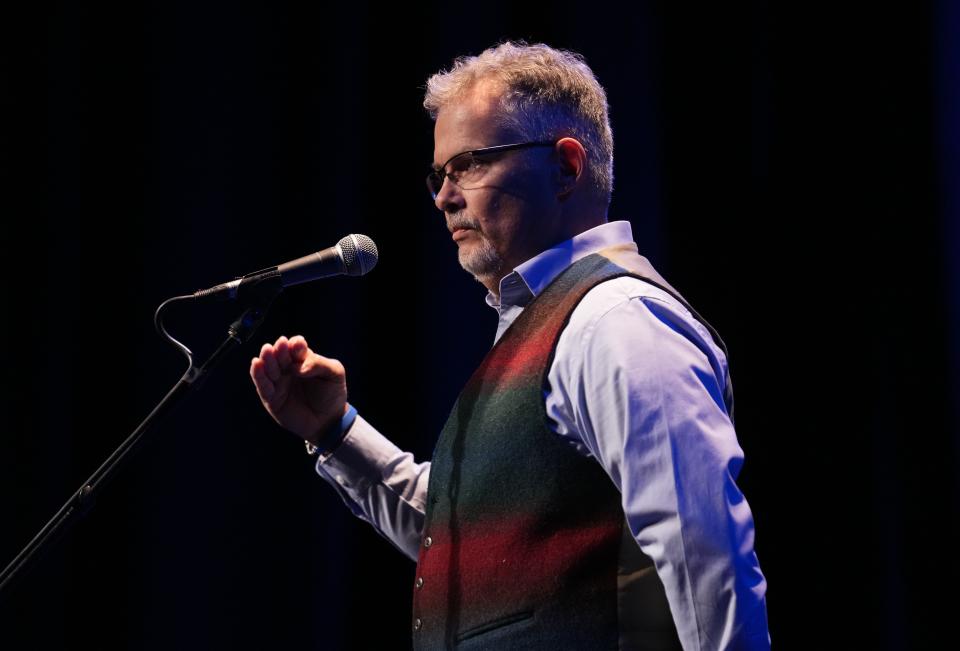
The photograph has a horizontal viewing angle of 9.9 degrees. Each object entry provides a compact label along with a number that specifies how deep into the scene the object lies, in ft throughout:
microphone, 20.46
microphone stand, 20.21
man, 19.83
